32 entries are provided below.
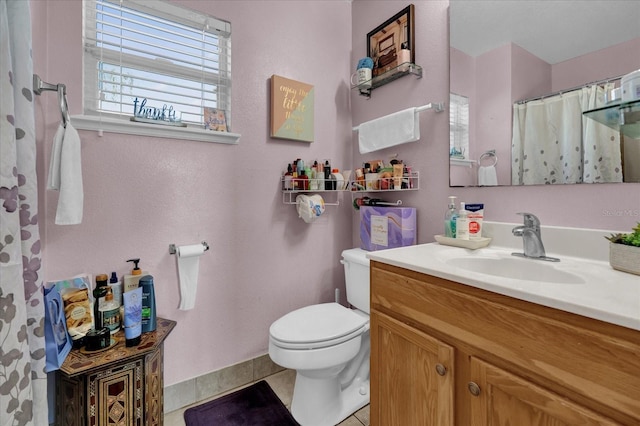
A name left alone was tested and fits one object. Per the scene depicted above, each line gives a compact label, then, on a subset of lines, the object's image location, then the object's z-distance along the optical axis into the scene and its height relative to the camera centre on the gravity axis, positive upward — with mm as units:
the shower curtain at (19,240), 646 -72
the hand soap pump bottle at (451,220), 1292 -51
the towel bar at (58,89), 1026 +456
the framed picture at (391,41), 1586 +1040
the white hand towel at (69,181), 1037 +114
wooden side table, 961 -639
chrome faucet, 1021 -106
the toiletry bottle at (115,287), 1216 -334
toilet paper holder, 1429 -195
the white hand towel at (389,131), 1519 +466
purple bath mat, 1384 -1046
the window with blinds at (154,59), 1291 +776
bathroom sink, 939 -214
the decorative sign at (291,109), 1688 +631
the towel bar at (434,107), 1446 +538
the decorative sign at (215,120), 1523 +504
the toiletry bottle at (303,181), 1704 +179
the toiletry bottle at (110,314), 1103 -410
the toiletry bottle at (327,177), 1800 +213
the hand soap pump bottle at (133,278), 1271 -308
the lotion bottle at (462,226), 1215 -74
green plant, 789 -89
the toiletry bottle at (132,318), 1072 -417
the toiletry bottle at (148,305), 1188 -406
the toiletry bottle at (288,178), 1700 +197
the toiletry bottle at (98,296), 1086 -338
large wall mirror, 958 +481
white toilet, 1246 -647
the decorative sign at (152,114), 1340 +476
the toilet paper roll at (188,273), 1417 -322
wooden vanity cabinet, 552 -377
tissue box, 1546 -103
